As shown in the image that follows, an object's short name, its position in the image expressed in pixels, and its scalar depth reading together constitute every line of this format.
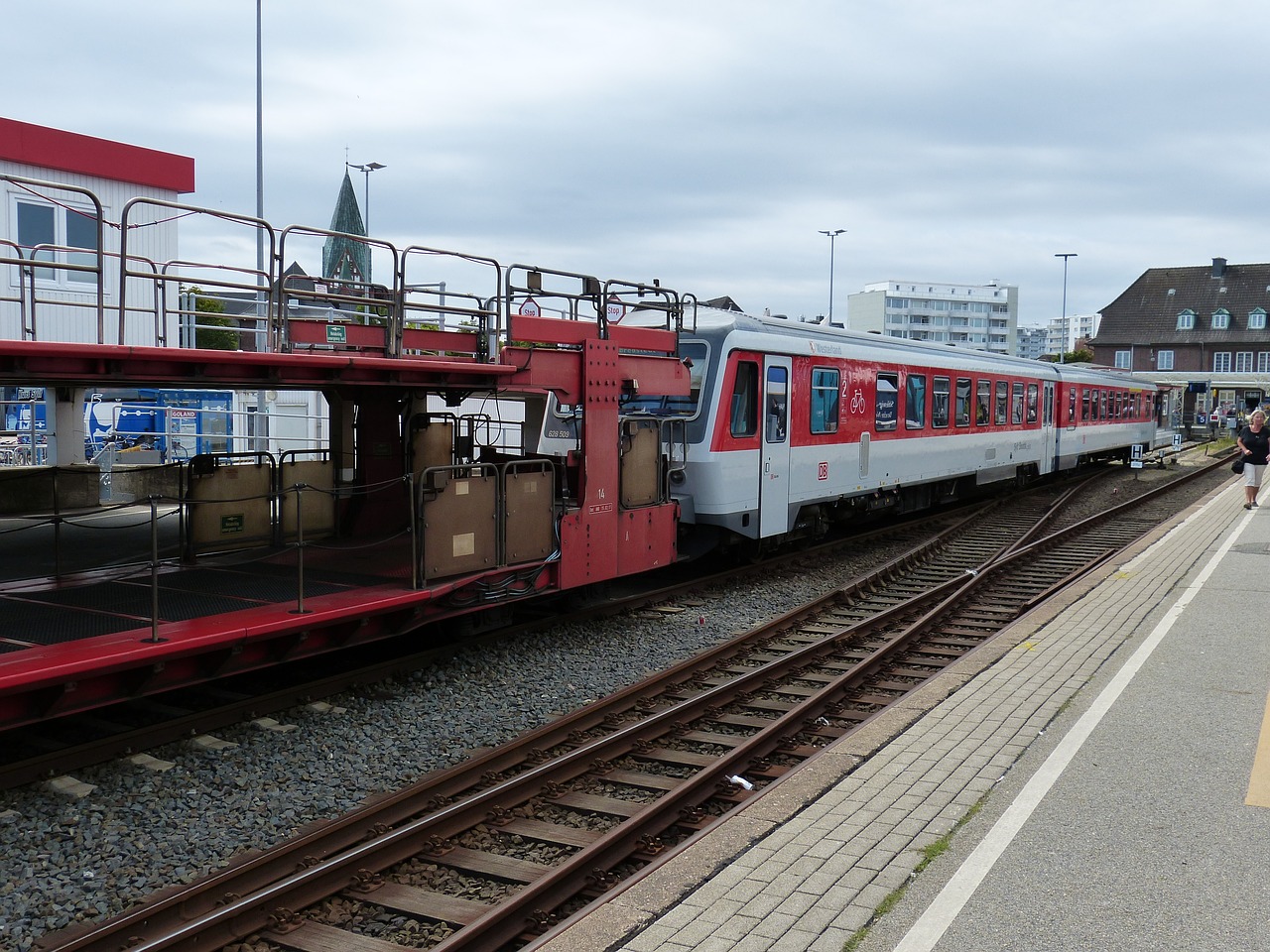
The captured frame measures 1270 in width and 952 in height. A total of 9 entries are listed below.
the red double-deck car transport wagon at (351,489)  6.29
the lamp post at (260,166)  22.02
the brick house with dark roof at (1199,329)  75.56
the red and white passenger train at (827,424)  11.84
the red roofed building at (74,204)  15.77
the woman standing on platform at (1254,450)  17.61
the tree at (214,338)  17.92
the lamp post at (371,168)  34.67
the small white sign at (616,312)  12.24
